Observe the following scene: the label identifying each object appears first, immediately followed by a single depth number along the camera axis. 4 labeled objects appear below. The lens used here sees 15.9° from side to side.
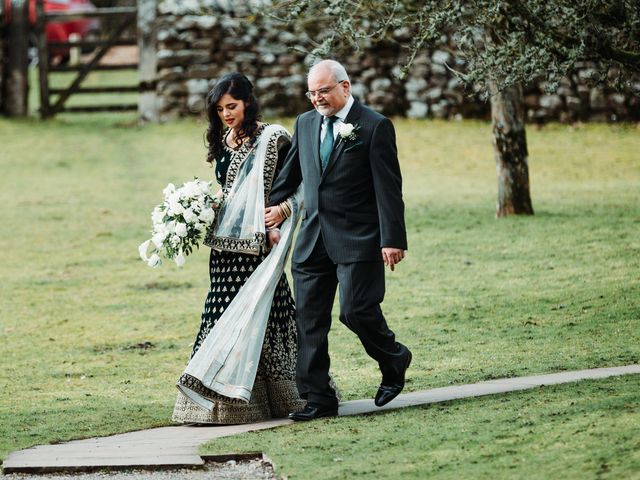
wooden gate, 43.30
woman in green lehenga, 13.22
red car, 54.08
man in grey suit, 12.63
